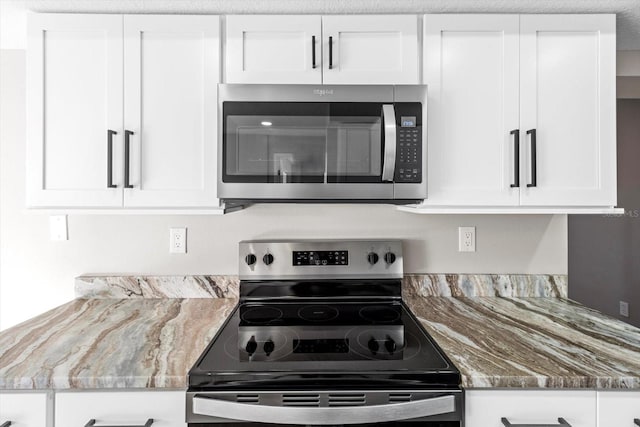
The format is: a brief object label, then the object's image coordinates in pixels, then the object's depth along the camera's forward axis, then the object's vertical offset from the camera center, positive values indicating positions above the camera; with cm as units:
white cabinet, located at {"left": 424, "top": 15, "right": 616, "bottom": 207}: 150 +41
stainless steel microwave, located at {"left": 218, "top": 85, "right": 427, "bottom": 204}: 147 +27
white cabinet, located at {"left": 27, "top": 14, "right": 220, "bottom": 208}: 149 +40
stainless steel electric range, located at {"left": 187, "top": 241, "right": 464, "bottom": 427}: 108 -42
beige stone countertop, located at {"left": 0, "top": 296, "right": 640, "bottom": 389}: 109 -41
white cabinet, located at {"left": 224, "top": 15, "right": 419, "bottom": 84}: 150 +62
